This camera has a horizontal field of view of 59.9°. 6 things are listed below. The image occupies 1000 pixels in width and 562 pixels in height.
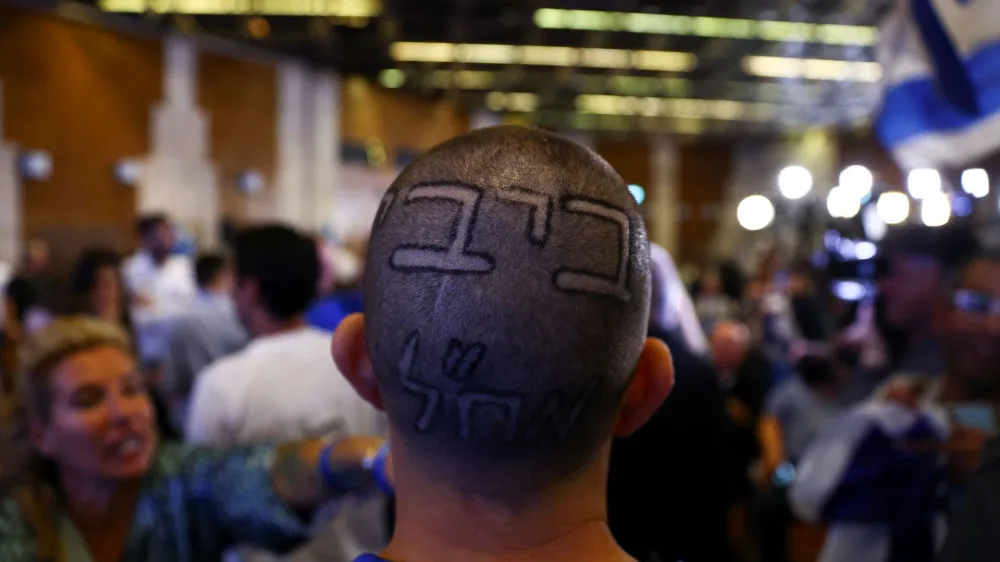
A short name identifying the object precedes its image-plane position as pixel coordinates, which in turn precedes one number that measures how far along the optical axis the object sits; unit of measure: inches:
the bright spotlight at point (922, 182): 128.0
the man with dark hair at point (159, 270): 236.4
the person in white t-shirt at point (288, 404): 86.6
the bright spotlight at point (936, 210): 113.1
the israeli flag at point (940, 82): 100.8
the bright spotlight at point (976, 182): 107.6
